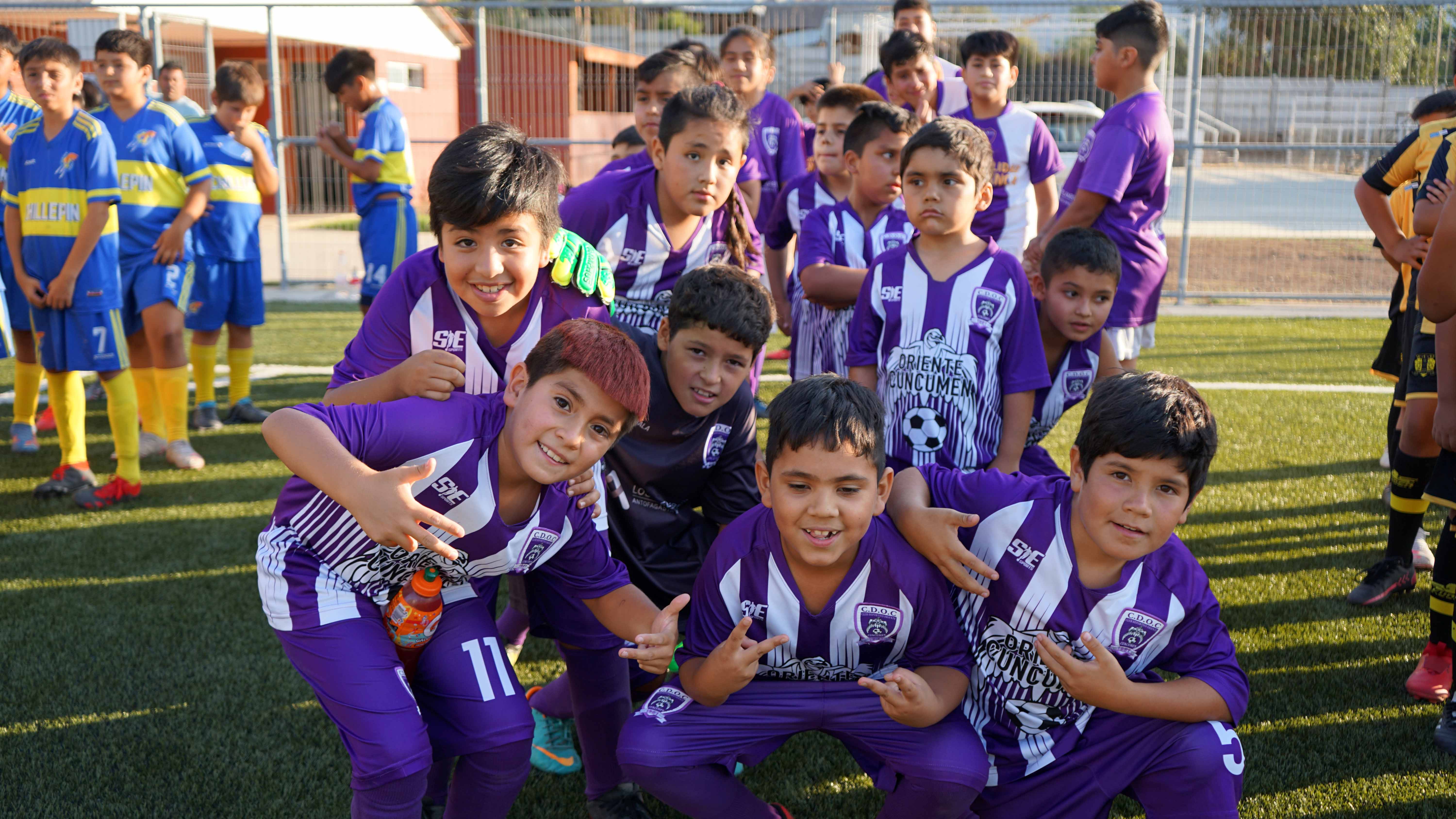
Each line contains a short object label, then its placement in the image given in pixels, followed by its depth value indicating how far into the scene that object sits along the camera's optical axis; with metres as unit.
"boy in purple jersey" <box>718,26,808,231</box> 5.94
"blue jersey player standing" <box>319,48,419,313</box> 6.62
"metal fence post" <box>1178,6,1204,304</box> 10.05
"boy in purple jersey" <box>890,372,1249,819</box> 2.20
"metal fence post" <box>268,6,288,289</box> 10.70
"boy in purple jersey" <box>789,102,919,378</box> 3.68
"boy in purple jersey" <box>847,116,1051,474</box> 3.00
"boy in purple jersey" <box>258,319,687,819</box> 2.14
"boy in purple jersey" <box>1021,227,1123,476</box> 3.21
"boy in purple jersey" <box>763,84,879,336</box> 4.55
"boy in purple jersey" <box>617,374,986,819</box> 2.25
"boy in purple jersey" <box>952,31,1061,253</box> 4.99
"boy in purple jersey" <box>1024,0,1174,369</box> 4.25
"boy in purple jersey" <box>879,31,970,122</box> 5.39
